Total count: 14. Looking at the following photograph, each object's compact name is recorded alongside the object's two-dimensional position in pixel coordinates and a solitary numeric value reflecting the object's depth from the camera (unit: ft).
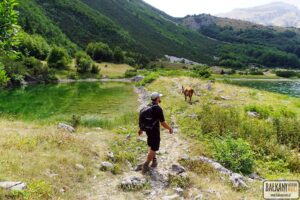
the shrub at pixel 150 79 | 184.00
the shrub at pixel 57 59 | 311.15
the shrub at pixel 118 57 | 409.12
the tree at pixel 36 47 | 325.36
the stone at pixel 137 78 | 258.24
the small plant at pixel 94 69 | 323.42
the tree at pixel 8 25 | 26.57
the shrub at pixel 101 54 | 403.07
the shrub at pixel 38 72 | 257.93
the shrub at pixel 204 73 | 175.59
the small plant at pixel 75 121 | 57.91
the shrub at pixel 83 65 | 320.82
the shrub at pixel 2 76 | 26.26
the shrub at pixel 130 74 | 319.70
